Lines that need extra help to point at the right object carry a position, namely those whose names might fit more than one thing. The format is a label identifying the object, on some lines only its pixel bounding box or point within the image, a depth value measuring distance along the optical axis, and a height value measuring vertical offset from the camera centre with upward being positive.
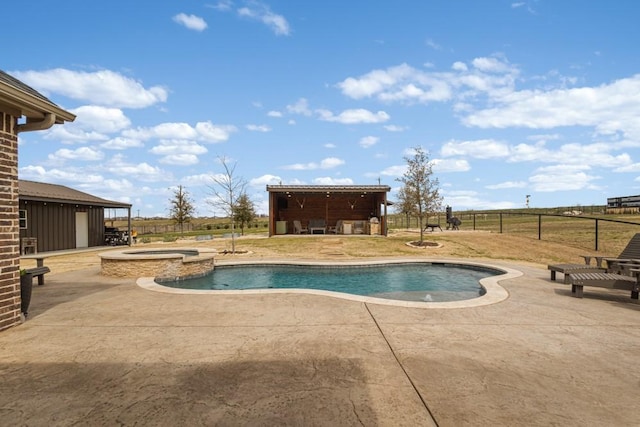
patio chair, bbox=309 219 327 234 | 21.88 -0.62
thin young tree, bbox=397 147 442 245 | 17.27 +1.76
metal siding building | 16.17 +0.25
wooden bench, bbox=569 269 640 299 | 5.86 -1.35
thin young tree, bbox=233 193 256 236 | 29.16 +0.64
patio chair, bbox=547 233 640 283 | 6.95 -1.25
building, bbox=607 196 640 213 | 56.76 +2.01
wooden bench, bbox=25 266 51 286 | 7.00 -1.18
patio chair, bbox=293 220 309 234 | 22.29 -0.90
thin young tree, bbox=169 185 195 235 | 39.69 +1.58
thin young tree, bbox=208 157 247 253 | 16.54 +1.63
